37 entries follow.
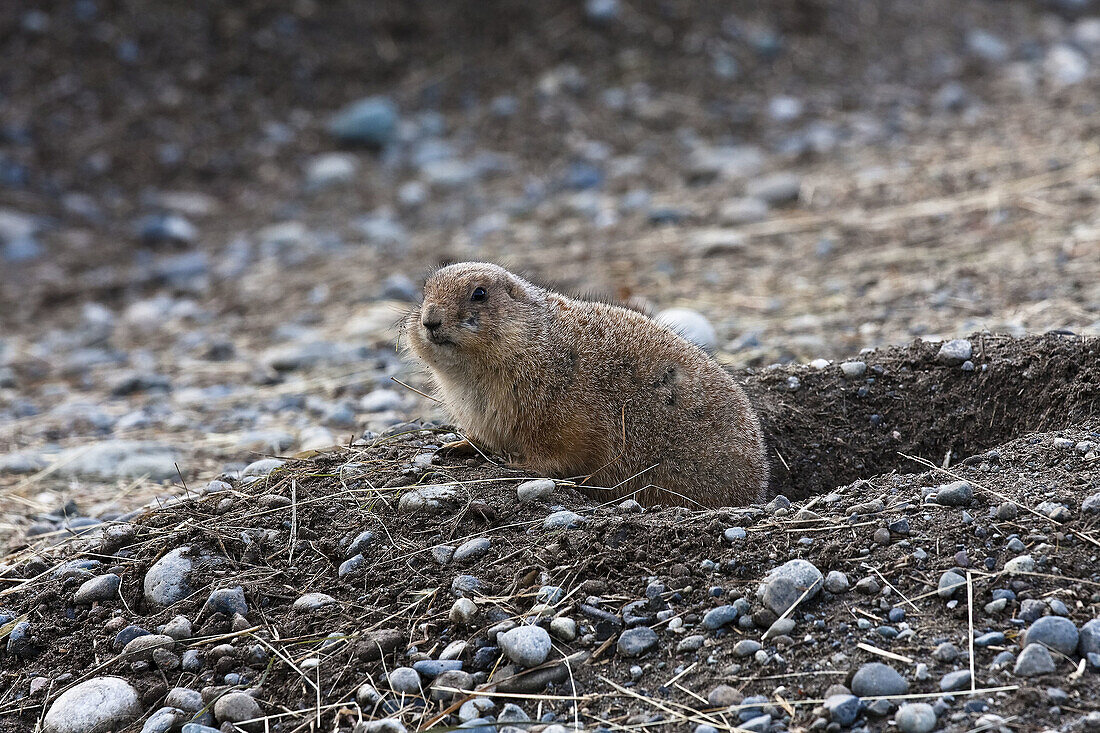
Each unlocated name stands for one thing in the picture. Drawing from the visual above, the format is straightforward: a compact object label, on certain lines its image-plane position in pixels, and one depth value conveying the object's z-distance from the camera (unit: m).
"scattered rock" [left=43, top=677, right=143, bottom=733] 7.28
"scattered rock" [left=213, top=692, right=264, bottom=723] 7.20
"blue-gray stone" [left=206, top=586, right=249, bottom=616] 8.16
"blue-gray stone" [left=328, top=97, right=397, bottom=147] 26.02
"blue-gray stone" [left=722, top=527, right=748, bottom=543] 8.10
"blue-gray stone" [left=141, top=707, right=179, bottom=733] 7.15
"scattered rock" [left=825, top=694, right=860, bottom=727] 6.31
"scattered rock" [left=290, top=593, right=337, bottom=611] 8.14
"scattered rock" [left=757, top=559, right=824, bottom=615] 7.33
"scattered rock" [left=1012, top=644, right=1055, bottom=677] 6.40
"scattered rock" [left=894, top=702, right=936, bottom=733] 6.10
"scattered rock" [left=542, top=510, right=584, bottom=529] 8.68
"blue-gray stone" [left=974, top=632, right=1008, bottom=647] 6.71
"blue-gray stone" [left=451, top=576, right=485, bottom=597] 7.96
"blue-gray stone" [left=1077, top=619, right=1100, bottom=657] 6.50
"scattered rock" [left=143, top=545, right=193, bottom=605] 8.42
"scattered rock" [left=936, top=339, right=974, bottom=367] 11.71
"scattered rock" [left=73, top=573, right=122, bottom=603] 8.50
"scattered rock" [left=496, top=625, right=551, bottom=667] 7.21
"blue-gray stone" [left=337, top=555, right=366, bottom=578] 8.49
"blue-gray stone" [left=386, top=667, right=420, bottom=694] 7.17
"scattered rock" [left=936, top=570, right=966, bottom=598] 7.24
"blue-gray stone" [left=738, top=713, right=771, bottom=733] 6.35
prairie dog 10.34
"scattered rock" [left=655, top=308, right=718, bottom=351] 14.15
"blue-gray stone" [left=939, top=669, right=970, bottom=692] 6.38
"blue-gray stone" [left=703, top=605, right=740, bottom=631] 7.34
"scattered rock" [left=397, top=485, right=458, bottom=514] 9.14
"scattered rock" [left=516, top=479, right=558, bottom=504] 9.32
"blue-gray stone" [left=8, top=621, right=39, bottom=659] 8.15
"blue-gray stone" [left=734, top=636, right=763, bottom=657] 7.04
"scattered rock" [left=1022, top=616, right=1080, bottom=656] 6.54
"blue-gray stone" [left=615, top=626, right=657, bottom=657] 7.25
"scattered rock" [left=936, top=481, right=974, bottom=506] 8.23
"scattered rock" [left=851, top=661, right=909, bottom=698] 6.43
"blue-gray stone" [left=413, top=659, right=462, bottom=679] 7.28
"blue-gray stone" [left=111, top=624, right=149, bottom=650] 8.02
